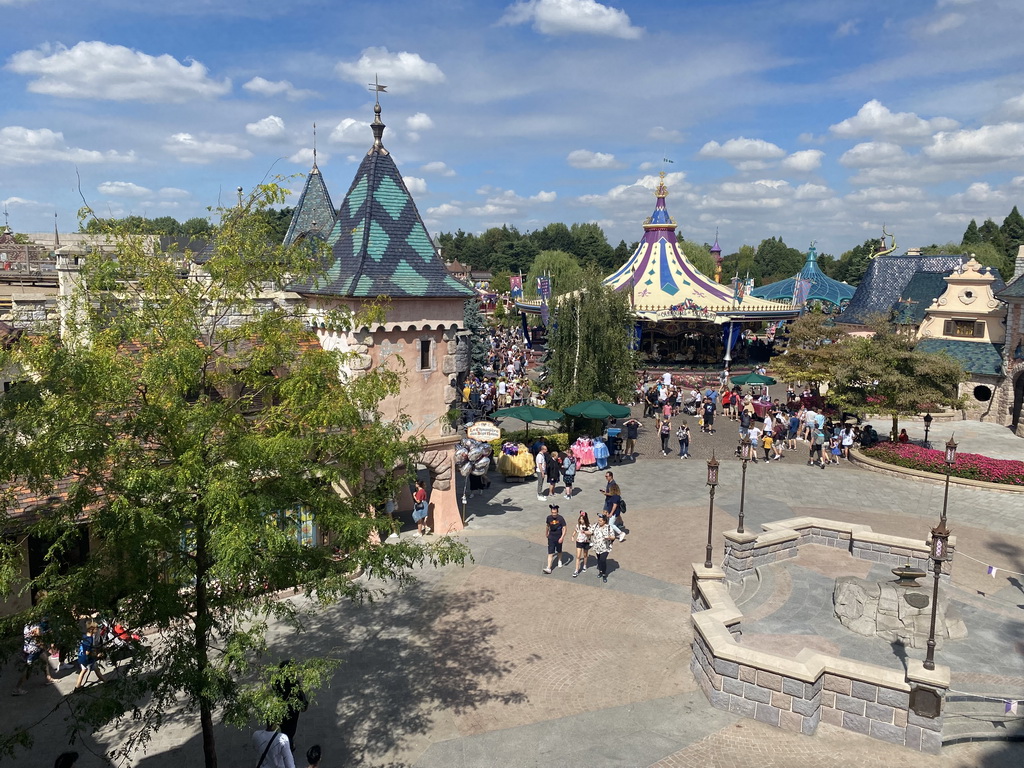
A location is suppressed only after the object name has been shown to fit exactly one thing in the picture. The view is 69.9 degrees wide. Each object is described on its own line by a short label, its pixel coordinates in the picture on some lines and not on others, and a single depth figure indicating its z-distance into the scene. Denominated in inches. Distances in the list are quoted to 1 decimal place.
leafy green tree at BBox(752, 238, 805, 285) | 5625.0
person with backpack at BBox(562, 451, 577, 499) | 800.9
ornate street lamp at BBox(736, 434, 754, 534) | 949.2
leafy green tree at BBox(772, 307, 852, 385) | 1190.9
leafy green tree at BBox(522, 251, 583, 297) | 2789.1
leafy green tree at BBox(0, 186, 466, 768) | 253.9
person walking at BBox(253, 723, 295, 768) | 293.4
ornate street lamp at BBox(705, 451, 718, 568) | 555.2
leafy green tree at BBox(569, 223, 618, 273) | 5093.5
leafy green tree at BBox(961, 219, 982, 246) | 3752.5
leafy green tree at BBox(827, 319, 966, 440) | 970.1
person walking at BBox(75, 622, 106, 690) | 380.3
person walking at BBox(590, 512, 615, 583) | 569.9
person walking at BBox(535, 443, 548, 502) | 804.0
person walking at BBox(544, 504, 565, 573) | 585.0
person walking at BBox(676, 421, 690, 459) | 980.6
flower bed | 855.7
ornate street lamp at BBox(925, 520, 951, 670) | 389.1
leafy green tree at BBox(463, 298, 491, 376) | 1491.1
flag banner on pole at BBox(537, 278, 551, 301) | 1616.6
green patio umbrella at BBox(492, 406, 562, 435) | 909.2
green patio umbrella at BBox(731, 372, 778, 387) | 1231.9
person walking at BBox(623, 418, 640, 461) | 981.2
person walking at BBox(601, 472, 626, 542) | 641.6
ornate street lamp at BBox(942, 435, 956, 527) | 612.4
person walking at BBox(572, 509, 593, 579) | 583.5
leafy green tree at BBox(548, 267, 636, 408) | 1062.4
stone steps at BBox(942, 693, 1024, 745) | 378.9
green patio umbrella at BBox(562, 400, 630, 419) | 933.0
